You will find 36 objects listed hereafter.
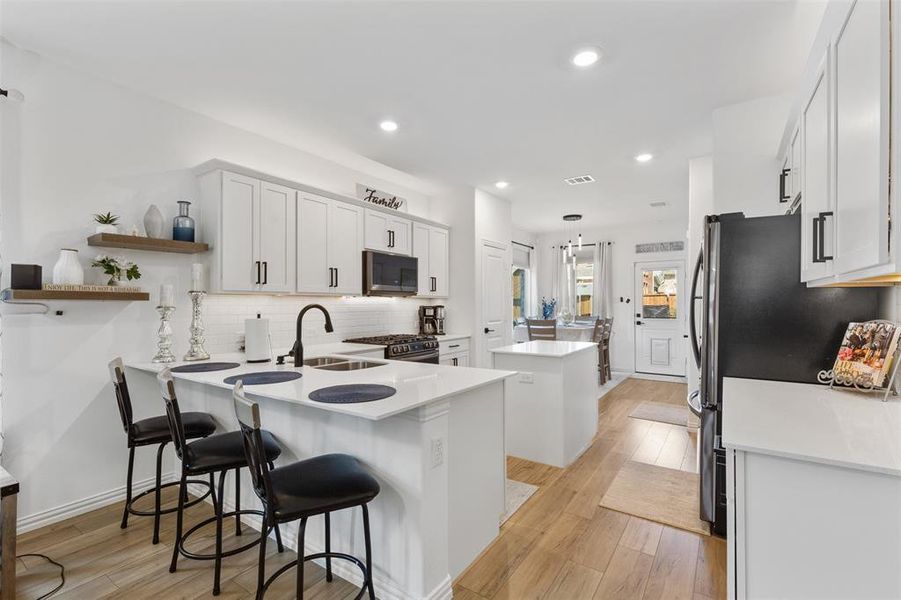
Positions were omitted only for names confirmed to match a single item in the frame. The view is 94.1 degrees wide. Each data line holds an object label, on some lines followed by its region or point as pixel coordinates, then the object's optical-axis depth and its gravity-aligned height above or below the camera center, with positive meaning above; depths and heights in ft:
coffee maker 17.37 -0.97
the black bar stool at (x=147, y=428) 7.27 -2.43
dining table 20.92 -1.81
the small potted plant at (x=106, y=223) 8.57 +1.53
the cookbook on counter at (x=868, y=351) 5.37 -0.74
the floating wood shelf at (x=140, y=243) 8.50 +1.13
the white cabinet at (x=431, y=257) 16.52 +1.60
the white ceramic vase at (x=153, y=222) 9.34 +1.66
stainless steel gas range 13.15 -1.63
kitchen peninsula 5.58 -2.40
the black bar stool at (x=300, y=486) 4.67 -2.32
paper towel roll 9.53 -1.00
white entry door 23.58 -1.20
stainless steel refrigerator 6.75 -0.30
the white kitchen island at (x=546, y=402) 10.82 -2.82
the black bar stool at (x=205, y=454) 6.08 -2.39
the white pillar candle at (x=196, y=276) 9.86 +0.47
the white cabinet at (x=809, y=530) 3.38 -2.01
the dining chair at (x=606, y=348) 21.92 -2.73
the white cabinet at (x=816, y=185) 5.10 +1.52
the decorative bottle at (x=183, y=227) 9.82 +1.62
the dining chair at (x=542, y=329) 20.14 -1.56
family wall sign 14.93 +3.69
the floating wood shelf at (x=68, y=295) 7.54 +0.01
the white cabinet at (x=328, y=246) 12.14 +1.55
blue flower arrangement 27.32 -0.79
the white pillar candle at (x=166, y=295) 9.41 +0.02
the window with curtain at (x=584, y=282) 26.71 +0.96
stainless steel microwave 14.01 +0.79
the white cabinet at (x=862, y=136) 3.54 +1.55
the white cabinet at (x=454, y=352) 15.75 -2.18
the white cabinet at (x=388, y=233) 14.44 +2.31
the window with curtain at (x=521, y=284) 26.91 +0.82
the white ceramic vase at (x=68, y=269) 8.09 +0.52
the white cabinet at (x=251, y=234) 10.25 +1.62
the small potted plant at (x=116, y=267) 8.68 +0.60
